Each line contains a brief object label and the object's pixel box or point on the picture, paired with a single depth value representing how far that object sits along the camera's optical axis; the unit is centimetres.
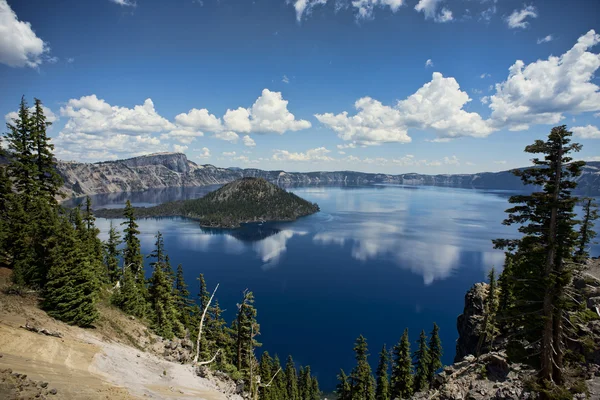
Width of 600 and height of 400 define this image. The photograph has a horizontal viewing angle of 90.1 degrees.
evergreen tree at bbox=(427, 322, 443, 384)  5022
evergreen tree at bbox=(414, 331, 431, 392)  5009
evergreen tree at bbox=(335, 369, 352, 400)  5028
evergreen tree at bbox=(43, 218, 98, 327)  2241
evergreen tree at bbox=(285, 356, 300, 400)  6059
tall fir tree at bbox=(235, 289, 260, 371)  3176
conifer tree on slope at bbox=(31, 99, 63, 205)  3222
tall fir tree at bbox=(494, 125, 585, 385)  1562
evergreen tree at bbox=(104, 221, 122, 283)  4460
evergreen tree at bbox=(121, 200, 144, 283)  4241
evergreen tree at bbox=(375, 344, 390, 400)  4744
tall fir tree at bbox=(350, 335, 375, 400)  4602
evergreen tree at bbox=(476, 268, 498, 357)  4297
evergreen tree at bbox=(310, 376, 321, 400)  6294
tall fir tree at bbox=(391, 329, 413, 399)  4688
